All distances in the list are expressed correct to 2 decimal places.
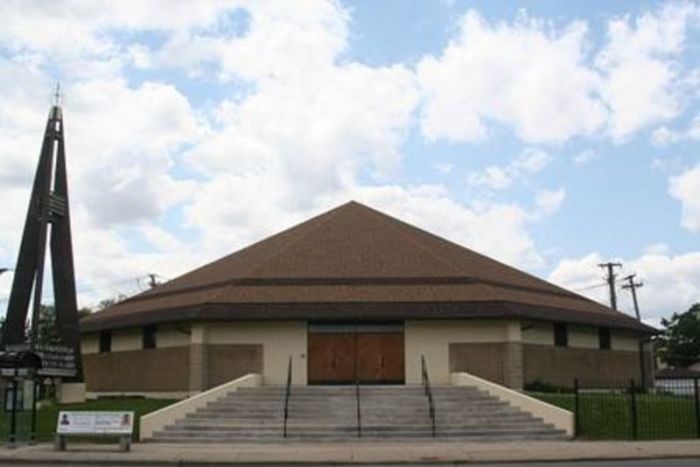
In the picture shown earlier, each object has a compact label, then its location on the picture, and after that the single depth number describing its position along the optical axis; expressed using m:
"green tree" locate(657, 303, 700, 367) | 96.38
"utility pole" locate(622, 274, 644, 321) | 83.88
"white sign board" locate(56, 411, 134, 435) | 22.03
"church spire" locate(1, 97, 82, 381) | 33.66
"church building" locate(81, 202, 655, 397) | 33.47
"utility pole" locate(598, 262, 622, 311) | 79.38
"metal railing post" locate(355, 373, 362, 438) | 24.80
